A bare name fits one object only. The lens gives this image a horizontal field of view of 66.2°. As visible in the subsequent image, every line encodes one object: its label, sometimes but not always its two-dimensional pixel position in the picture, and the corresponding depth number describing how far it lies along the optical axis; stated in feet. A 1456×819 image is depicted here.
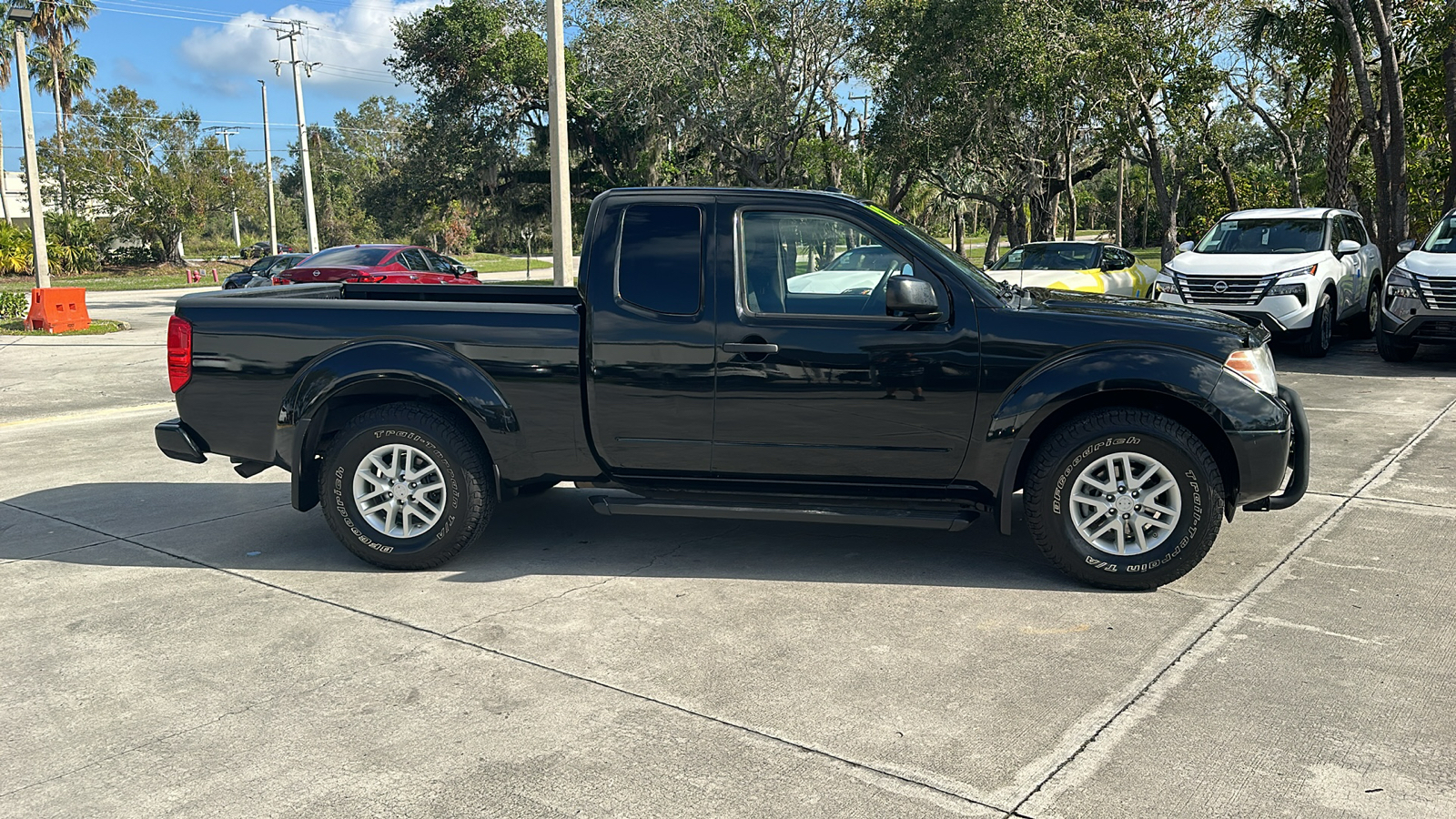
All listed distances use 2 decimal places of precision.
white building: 237.45
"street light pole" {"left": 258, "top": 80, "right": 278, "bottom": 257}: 159.99
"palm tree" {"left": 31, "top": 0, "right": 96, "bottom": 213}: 178.60
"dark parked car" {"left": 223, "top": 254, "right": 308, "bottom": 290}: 91.37
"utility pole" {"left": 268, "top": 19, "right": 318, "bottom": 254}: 117.19
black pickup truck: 16.80
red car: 66.33
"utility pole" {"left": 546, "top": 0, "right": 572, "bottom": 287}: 46.03
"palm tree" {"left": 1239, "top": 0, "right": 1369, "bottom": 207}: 67.00
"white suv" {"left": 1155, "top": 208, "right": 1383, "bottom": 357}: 43.83
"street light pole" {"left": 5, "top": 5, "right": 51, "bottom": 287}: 67.72
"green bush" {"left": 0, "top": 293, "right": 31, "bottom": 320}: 72.38
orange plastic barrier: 65.98
